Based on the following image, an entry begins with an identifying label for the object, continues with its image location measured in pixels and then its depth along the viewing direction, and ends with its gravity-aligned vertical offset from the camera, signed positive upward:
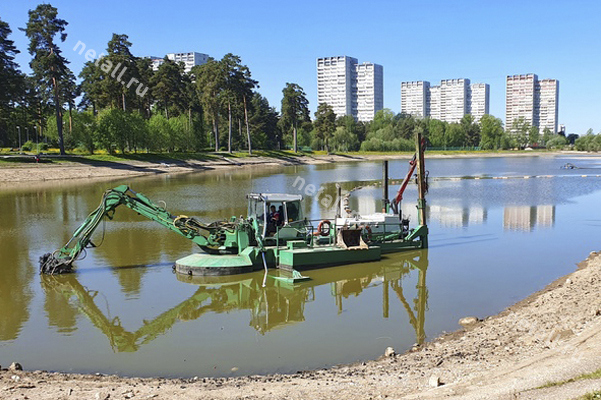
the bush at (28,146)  75.06 +0.36
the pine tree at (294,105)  108.65 +8.17
